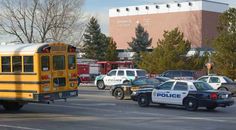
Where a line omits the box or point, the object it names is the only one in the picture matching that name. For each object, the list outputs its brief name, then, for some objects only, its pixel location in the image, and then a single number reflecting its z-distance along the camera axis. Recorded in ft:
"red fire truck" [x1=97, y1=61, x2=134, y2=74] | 193.84
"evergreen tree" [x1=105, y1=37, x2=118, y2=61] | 285.23
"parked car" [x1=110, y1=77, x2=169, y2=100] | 86.07
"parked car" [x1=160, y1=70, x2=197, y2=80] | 135.03
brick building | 383.86
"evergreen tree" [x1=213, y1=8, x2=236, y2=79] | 150.31
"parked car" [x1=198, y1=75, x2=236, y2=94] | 107.24
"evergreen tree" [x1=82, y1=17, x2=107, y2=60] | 279.69
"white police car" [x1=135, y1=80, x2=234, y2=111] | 66.39
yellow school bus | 58.23
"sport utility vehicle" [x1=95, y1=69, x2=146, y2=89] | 122.01
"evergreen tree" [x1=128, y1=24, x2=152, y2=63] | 308.19
